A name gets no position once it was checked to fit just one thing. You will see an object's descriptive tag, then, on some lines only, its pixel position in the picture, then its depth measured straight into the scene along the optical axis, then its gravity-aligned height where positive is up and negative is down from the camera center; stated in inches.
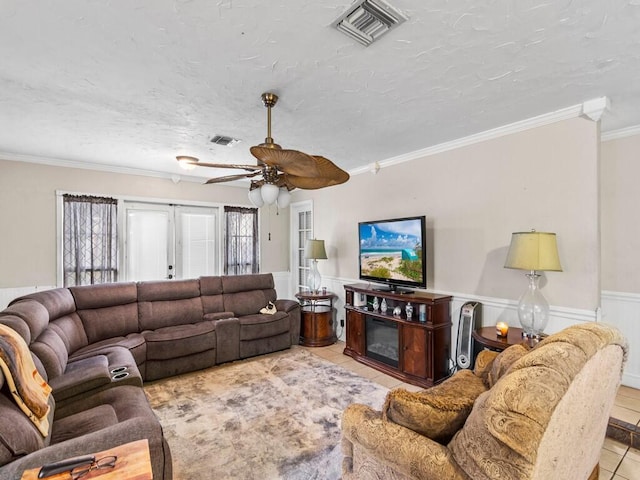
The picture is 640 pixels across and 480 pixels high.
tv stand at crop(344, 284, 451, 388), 128.3 -43.1
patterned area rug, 80.9 -58.2
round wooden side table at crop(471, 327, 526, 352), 98.0 -32.3
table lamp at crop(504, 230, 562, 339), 95.3 -7.4
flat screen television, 137.6 -5.5
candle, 103.9 -29.8
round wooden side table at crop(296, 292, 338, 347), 180.1 -45.7
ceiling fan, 75.8 +19.6
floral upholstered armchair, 37.8 -27.0
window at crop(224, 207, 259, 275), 218.2 +0.1
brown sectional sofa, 57.1 -37.5
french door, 185.8 +0.1
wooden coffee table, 42.5 -31.9
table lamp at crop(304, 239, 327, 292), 191.0 -9.3
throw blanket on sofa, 58.7 -27.3
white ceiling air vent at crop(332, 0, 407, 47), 58.3 +43.5
